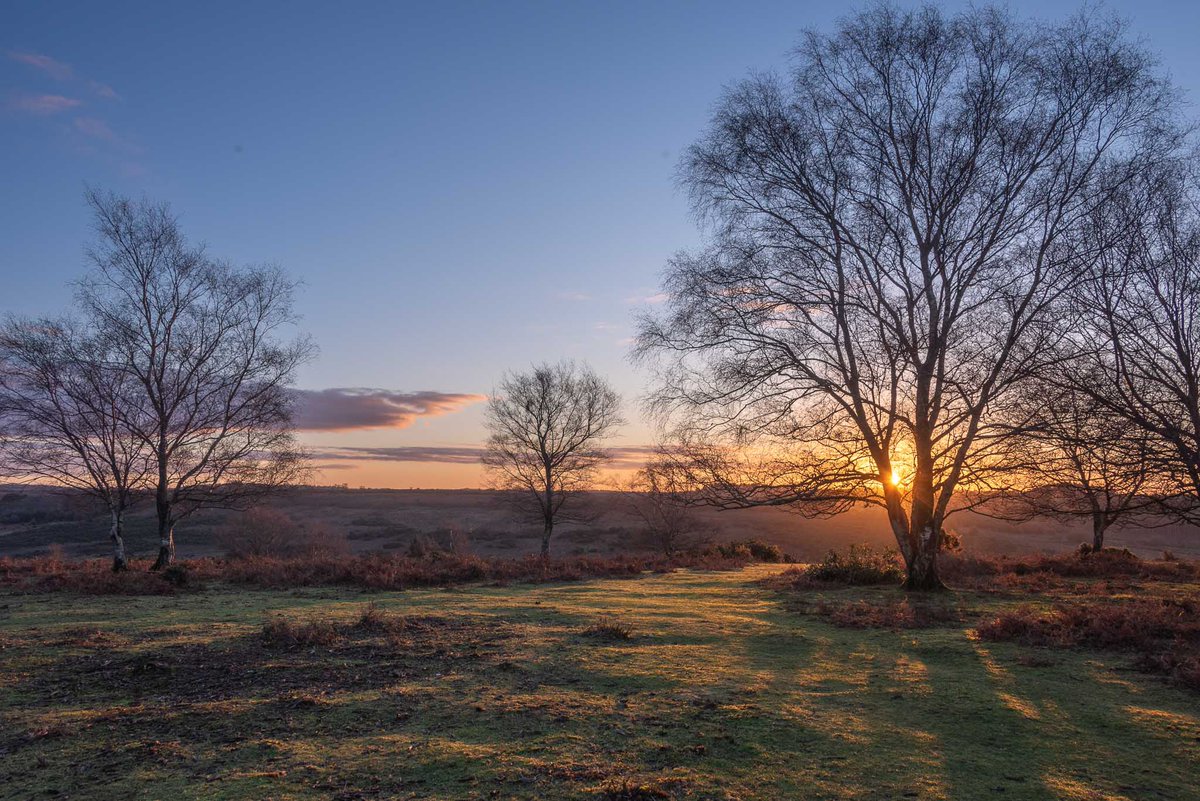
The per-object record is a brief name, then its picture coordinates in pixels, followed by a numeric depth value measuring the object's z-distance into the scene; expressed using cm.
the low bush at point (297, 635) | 978
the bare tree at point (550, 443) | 4078
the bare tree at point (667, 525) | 4134
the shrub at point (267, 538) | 4216
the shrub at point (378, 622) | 1098
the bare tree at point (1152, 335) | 1222
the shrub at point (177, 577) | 1842
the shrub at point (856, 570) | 1834
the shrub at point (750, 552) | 3138
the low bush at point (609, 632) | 1062
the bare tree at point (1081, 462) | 1197
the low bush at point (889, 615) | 1160
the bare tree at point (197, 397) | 2261
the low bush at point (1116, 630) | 877
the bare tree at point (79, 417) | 2122
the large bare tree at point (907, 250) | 1478
